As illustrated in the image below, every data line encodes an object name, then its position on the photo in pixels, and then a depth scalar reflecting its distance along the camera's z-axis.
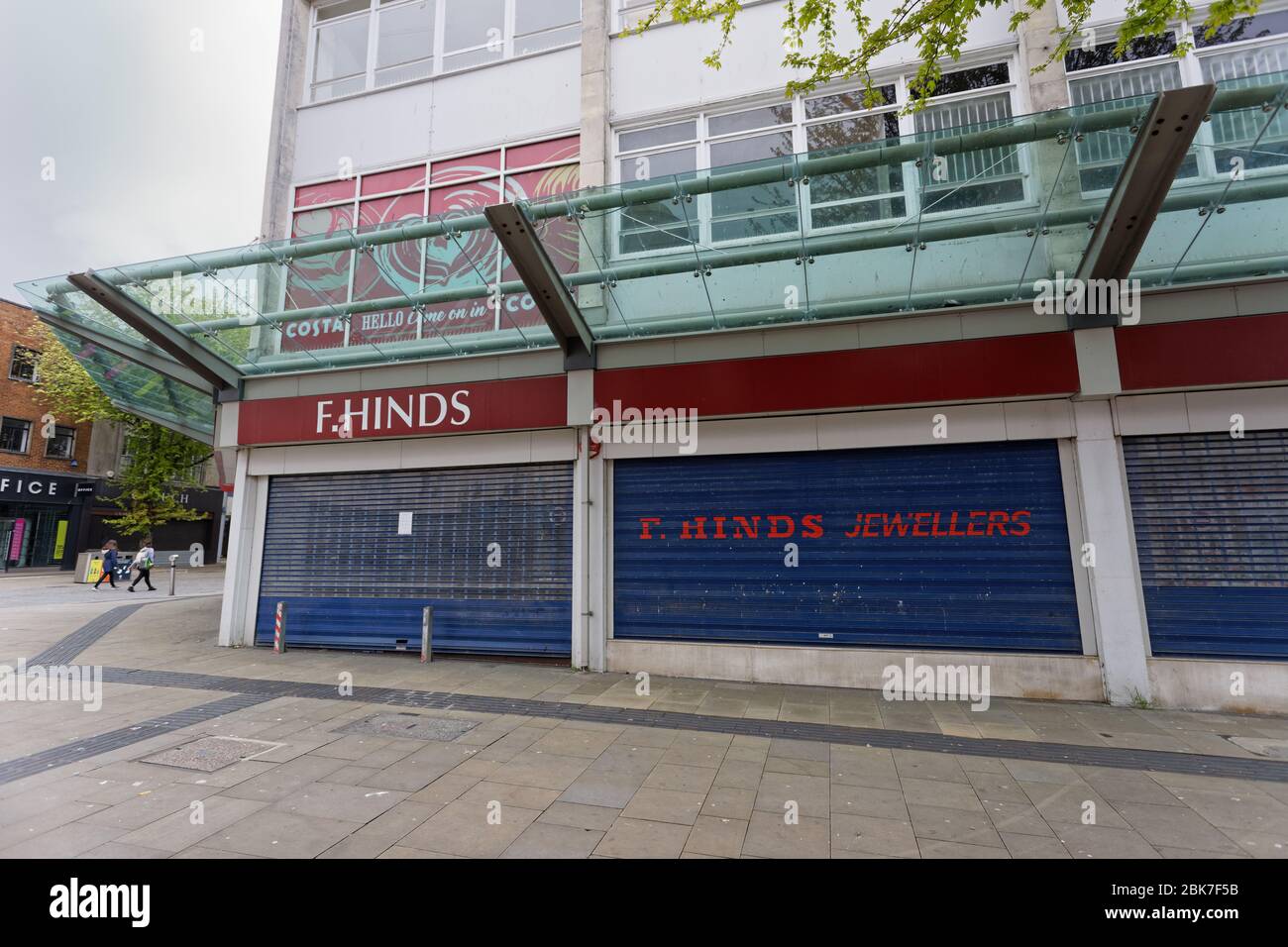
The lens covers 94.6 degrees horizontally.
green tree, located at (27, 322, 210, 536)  27.39
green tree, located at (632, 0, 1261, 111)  6.18
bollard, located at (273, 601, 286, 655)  10.35
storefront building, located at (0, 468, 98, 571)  28.16
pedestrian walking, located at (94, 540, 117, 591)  21.42
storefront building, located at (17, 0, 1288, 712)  7.17
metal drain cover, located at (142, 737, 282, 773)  5.23
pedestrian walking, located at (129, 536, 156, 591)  20.81
